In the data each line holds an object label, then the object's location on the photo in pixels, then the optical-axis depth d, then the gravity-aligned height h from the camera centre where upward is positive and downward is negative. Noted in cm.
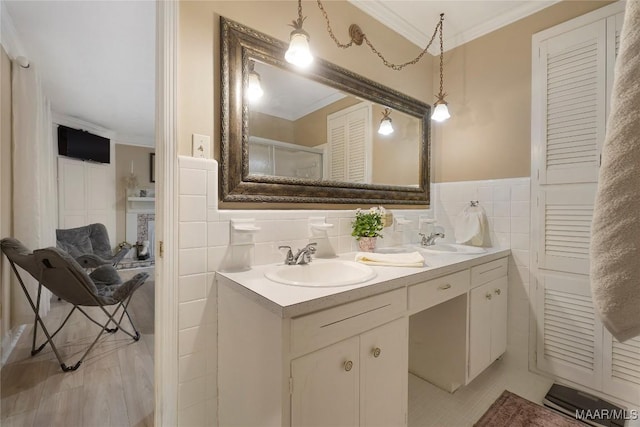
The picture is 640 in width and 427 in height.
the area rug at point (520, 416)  145 -111
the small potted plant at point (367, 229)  170 -11
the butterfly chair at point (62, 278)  179 -47
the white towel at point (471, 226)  207 -11
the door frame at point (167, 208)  113 +1
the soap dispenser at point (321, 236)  152 -14
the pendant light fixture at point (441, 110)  200 +73
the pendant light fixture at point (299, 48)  126 +74
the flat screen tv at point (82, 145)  418 +103
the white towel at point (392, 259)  137 -25
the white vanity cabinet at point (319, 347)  88 -49
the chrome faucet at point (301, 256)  136 -23
